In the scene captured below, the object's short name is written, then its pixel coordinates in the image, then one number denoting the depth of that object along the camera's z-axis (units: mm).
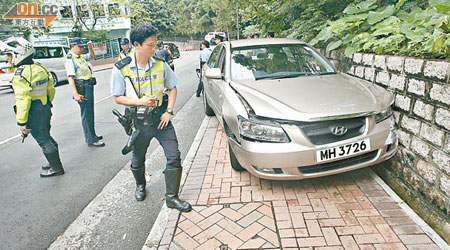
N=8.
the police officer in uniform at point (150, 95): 2758
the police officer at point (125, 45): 7477
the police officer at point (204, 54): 8695
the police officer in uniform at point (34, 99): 3596
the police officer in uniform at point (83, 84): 4867
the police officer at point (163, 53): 8860
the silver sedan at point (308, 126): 2781
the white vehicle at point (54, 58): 12852
